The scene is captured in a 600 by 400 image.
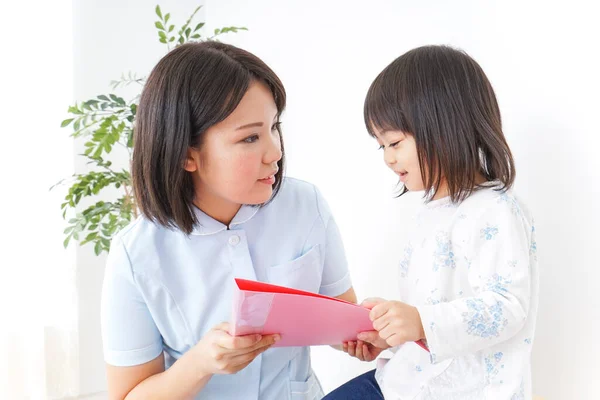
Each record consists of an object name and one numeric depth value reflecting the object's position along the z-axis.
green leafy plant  1.87
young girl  1.02
